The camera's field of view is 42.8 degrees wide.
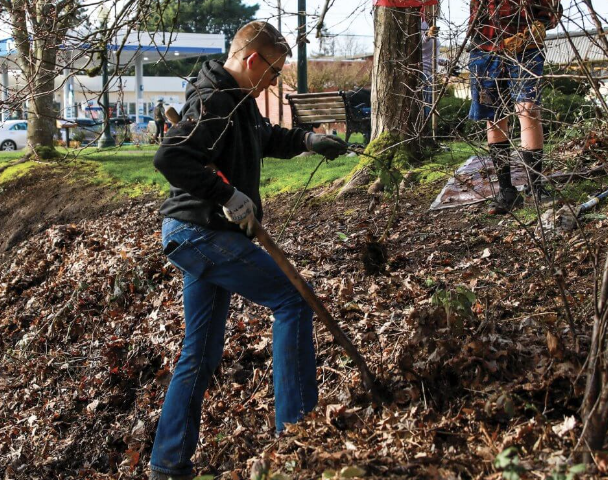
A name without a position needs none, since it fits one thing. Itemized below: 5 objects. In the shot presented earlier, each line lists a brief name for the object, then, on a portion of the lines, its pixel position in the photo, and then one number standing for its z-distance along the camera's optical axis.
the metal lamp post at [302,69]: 13.85
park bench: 12.94
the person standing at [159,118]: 21.50
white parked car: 31.80
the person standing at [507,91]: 4.04
